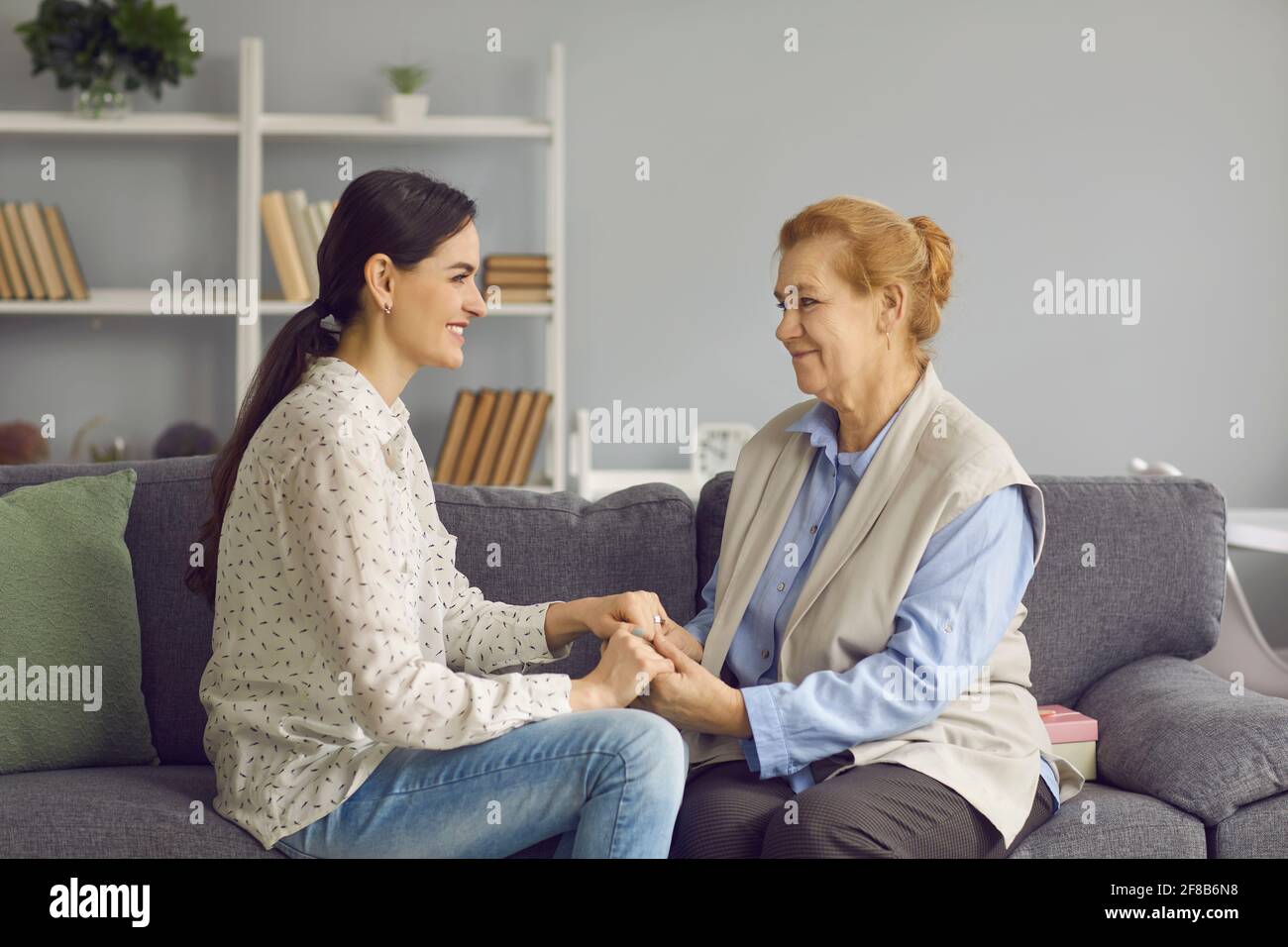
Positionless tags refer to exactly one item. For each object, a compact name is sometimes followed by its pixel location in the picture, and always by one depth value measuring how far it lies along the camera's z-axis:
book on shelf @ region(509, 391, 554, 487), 3.63
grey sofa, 1.95
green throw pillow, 1.83
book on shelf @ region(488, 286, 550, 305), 3.62
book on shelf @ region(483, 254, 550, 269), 3.59
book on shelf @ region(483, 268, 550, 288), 3.60
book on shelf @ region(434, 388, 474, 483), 3.63
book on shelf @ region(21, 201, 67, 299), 3.54
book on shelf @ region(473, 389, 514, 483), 3.63
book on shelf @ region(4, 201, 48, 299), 3.53
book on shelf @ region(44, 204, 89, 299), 3.57
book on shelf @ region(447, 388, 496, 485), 3.63
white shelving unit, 3.55
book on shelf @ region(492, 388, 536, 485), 3.63
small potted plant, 3.59
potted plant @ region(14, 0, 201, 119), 3.51
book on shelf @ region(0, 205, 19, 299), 3.53
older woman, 1.60
